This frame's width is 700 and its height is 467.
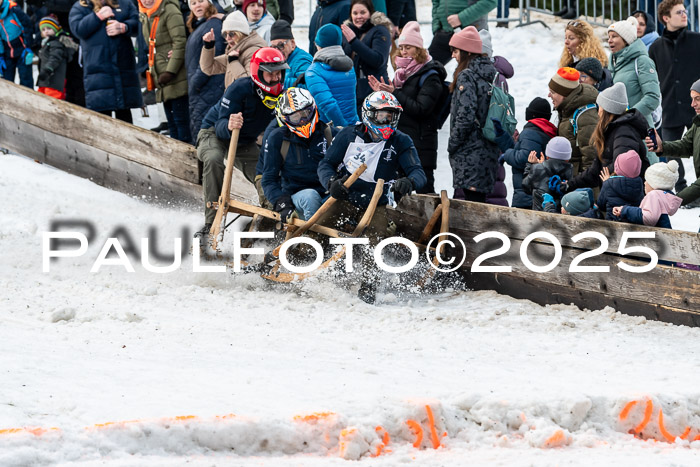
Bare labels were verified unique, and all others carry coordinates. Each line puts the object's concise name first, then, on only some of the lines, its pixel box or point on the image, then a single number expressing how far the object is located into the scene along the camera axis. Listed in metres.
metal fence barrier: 25.72
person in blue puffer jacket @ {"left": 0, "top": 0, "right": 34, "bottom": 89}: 25.77
